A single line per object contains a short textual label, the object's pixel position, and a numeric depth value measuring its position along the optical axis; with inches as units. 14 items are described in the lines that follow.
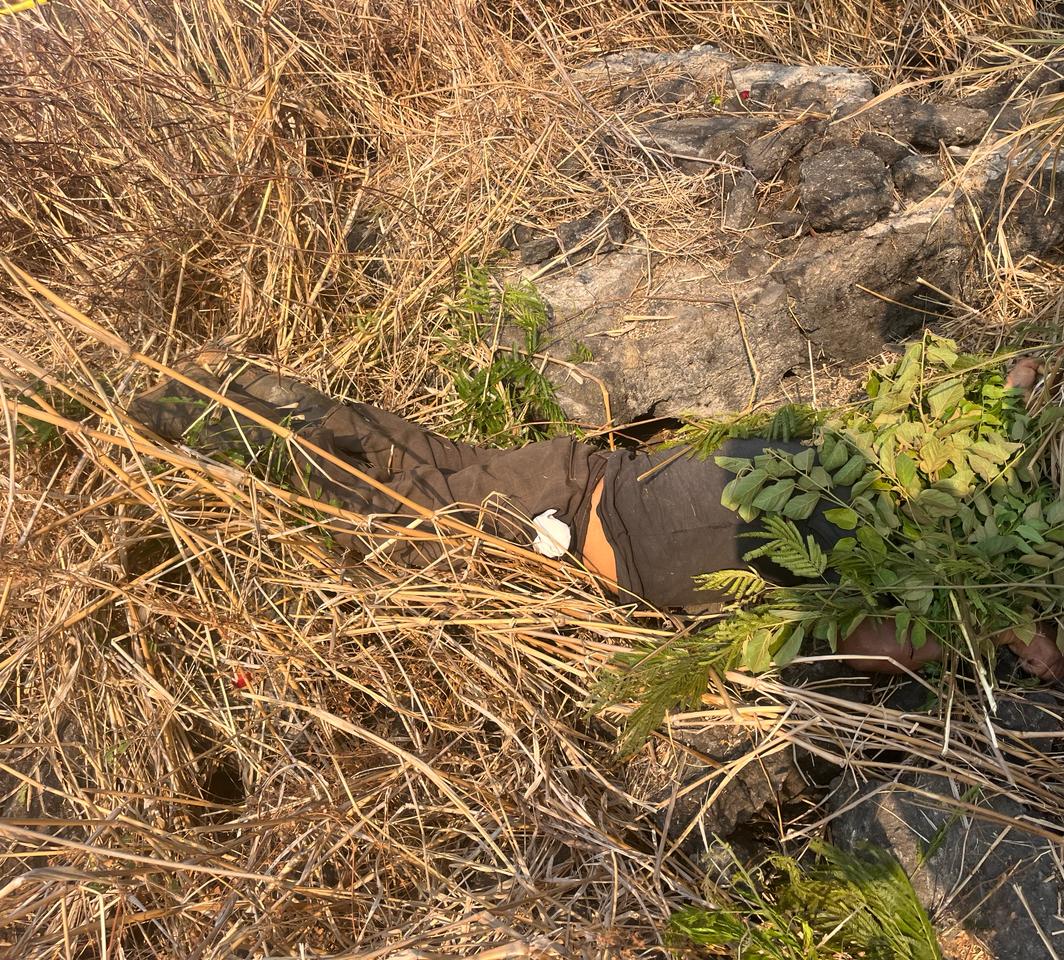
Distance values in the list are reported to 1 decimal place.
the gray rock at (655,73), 148.9
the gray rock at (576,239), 127.8
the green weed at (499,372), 116.6
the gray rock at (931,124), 122.3
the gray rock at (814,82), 134.7
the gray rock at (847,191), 115.9
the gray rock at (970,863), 63.6
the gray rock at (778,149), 125.6
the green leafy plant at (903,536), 75.4
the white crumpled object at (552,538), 91.4
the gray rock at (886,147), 121.0
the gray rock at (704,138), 132.1
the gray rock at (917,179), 118.6
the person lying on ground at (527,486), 87.4
